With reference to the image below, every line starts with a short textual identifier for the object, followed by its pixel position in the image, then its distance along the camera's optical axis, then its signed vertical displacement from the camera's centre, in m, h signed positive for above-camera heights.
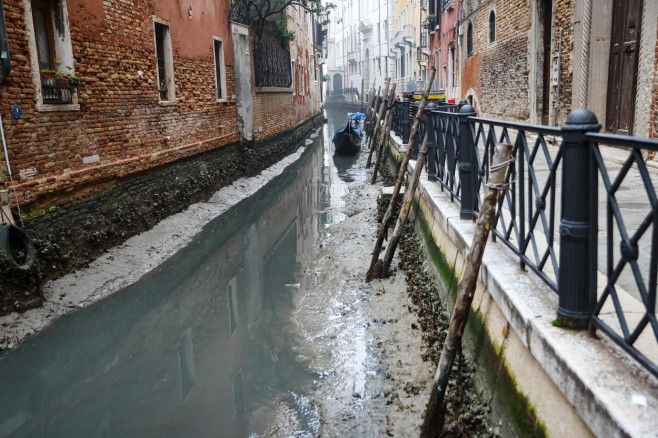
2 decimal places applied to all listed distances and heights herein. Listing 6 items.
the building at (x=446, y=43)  19.22 +2.21
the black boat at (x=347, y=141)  19.86 -1.23
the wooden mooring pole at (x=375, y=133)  15.41 -0.80
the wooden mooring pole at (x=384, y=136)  12.63 -0.73
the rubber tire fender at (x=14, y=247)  4.84 -1.13
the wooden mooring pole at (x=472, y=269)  2.83 -0.82
